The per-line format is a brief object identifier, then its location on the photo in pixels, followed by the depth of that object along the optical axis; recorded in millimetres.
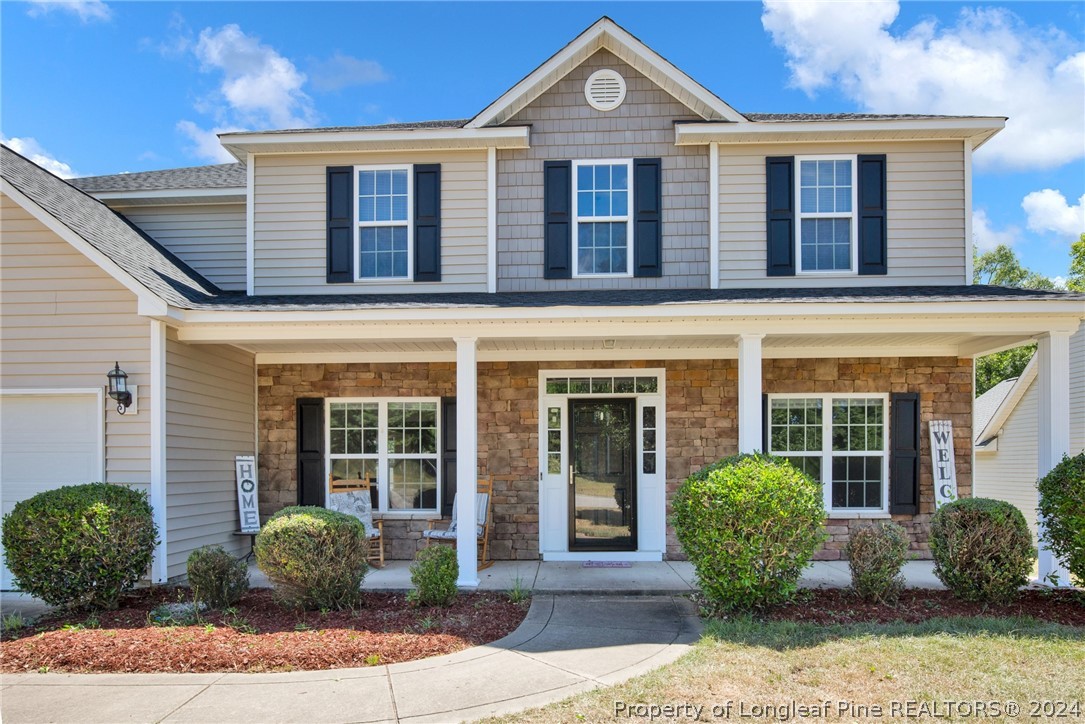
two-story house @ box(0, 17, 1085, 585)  8500
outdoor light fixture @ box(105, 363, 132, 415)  7000
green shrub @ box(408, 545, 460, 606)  6207
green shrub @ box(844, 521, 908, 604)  6270
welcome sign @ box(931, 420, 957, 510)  8609
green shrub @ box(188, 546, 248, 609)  6125
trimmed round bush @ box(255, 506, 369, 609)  5891
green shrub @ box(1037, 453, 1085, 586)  6188
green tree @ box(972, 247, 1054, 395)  28094
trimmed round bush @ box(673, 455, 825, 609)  5898
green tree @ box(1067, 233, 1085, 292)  22641
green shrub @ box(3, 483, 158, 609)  6137
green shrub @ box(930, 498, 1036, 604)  6137
